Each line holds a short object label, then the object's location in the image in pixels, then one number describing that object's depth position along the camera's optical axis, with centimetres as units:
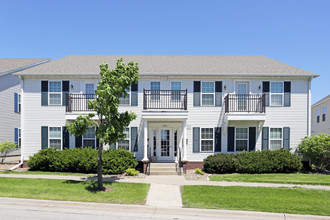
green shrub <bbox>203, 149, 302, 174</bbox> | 1355
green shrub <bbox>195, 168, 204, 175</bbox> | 1353
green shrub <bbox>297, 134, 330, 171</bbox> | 1390
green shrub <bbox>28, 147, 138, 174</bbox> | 1299
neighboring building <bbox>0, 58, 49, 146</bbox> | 1783
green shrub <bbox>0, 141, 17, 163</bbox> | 1491
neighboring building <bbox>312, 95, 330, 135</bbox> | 2369
